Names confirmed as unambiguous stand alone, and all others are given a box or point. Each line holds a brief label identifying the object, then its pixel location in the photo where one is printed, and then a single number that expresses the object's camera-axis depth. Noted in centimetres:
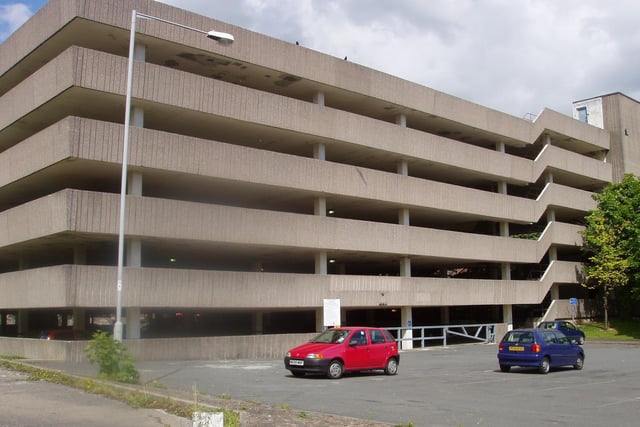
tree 4875
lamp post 1808
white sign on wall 2689
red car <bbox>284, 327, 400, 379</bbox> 1894
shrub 1471
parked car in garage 2775
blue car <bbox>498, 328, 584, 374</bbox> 2166
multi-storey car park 2677
